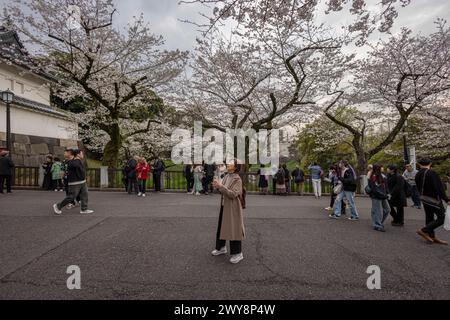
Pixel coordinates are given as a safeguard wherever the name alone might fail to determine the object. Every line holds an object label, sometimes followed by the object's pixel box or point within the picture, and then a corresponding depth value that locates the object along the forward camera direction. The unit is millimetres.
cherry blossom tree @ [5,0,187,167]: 12875
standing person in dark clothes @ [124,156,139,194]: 11914
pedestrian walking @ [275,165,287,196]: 13349
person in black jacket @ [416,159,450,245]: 5238
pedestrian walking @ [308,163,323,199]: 12812
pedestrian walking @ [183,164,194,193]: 13336
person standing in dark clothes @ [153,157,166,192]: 13086
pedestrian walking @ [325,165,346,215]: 8666
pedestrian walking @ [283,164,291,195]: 13672
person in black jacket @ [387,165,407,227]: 6777
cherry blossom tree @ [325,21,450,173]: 14336
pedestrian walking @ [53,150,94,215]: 7234
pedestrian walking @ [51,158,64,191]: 12430
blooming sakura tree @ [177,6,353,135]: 14078
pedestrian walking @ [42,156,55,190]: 12742
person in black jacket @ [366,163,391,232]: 6375
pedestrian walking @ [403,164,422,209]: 10445
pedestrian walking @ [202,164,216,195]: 13070
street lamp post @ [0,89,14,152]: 12750
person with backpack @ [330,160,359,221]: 7453
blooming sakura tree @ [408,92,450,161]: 16281
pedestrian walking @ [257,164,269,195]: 13688
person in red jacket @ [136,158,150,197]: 11828
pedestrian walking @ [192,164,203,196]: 12825
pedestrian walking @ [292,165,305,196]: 13625
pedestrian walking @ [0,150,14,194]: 10846
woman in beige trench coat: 4133
